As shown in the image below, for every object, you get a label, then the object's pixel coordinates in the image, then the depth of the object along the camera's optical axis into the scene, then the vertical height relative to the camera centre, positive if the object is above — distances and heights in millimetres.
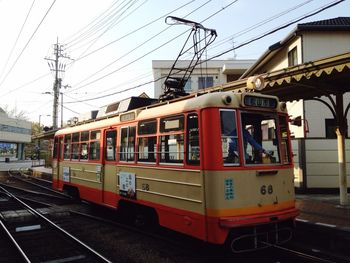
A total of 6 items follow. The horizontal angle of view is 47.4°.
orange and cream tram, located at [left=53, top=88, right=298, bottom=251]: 6438 -187
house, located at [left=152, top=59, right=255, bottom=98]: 36031 +8177
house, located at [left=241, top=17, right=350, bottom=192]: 14078 +1834
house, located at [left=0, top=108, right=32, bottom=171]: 63781 +3866
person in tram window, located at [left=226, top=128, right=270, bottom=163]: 6665 +177
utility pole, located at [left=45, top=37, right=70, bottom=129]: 36938 +7304
